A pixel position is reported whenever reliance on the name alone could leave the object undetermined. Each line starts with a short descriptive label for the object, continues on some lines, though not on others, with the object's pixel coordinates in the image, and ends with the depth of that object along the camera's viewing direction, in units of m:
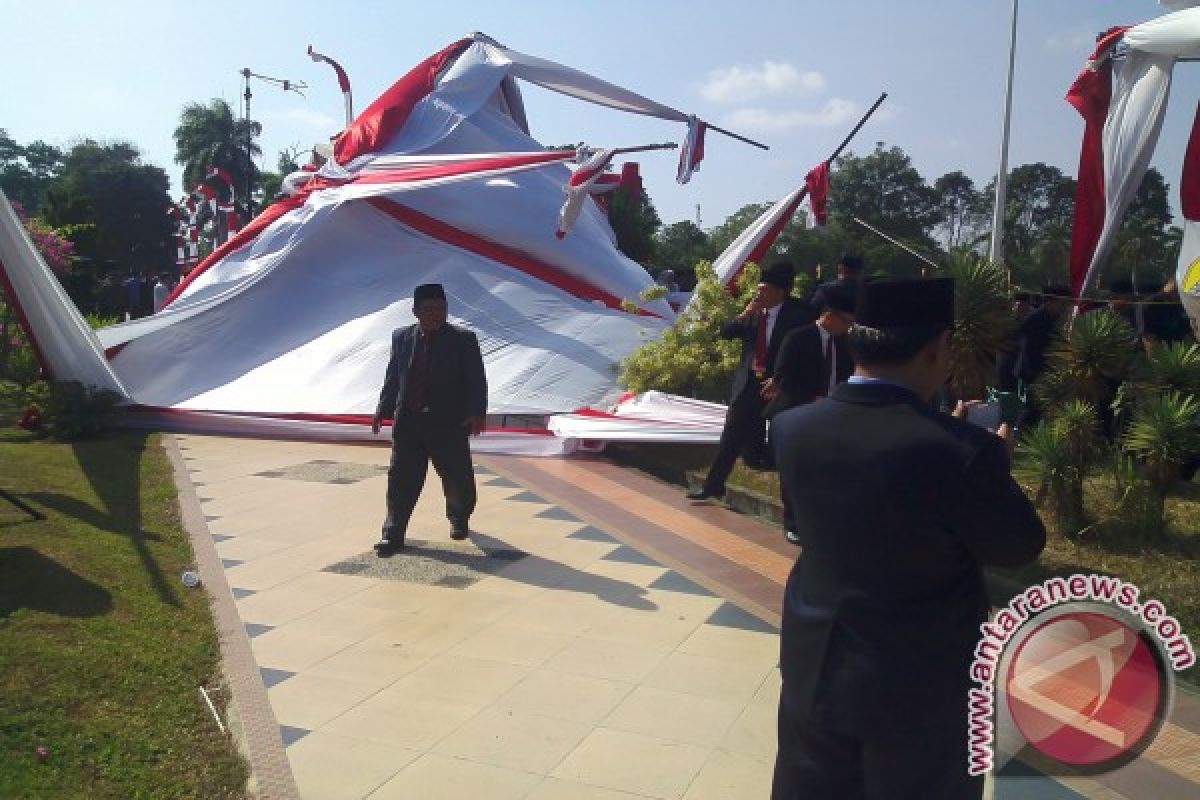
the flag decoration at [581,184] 12.11
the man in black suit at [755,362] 6.85
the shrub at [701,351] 9.95
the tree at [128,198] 52.31
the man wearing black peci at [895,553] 1.92
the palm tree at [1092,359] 6.05
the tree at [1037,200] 40.28
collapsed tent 11.05
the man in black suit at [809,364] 6.46
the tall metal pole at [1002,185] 20.52
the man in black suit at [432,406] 6.51
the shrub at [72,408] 9.73
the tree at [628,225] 22.41
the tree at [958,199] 47.41
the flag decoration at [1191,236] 6.33
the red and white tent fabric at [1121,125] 6.38
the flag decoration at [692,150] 13.00
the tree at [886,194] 45.28
